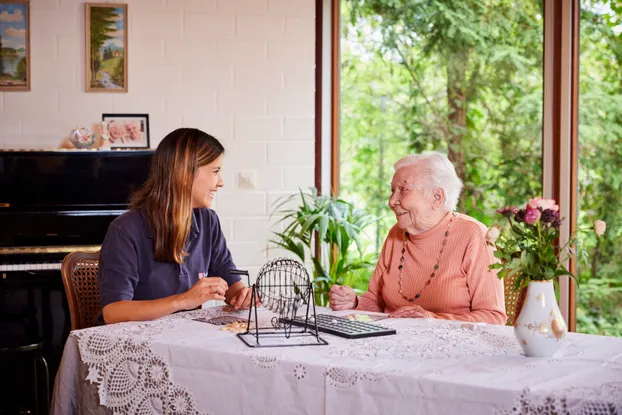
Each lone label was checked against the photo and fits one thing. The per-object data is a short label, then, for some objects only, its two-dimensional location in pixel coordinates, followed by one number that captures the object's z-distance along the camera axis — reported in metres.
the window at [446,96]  4.04
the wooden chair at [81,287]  2.80
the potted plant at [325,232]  4.27
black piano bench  3.57
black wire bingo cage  2.02
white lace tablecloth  1.62
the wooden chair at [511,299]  2.86
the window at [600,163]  3.71
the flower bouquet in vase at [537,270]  1.83
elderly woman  2.56
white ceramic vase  1.83
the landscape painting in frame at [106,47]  4.48
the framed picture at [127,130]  4.48
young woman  2.41
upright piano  4.09
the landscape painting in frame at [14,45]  4.41
